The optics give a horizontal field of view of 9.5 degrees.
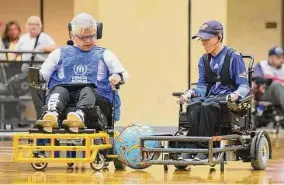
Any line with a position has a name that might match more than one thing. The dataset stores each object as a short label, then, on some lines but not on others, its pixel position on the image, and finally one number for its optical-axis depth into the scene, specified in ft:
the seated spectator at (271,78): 88.57
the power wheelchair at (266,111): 88.70
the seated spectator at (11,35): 89.75
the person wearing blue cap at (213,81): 48.24
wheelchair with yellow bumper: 47.89
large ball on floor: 48.02
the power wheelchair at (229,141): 46.27
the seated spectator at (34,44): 78.29
